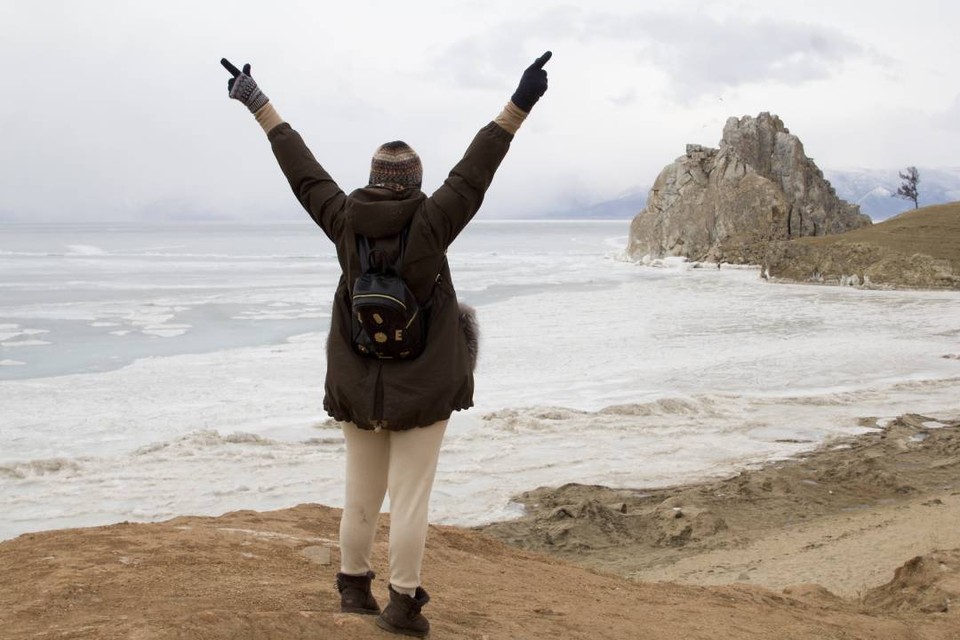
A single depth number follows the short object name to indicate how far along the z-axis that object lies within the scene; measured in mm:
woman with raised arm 3711
